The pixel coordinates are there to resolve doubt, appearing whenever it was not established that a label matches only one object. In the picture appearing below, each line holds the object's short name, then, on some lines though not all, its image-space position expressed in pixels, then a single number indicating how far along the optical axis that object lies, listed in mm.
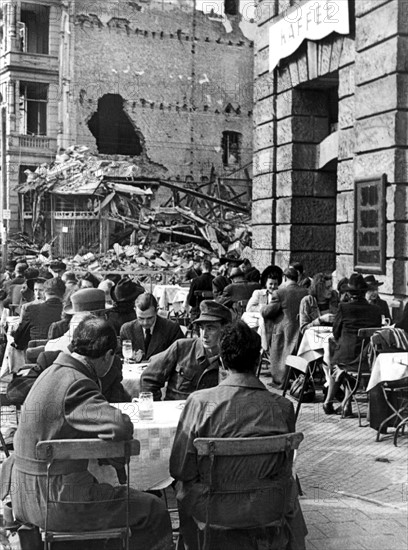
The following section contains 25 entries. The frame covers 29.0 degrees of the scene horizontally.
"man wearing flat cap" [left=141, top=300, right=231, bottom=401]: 5629
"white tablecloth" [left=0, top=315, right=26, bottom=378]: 8188
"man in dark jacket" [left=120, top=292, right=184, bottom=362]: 6762
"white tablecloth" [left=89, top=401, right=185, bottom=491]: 4492
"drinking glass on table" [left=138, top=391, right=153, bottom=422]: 4734
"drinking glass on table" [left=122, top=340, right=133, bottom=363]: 6699
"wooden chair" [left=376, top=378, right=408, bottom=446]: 7569
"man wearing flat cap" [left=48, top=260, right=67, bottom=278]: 11656
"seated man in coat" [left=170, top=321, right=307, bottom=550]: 3723
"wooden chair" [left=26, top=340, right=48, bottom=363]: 6430
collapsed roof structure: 29859
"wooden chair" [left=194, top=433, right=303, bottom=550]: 3615
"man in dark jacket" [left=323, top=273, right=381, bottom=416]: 8523
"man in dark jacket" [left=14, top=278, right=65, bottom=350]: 8250
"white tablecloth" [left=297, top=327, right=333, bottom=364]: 9070
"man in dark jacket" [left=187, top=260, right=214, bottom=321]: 13516
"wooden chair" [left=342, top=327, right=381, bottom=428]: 8234
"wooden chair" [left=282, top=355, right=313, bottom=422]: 5617
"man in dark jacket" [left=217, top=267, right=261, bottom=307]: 12445
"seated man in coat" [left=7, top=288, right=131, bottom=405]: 5004
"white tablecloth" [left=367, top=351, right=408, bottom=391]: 7492
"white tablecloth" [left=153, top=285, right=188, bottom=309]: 16828
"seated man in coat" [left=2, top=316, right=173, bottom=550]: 3621
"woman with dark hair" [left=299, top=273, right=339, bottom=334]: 9984
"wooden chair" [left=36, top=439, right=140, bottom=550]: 3543
